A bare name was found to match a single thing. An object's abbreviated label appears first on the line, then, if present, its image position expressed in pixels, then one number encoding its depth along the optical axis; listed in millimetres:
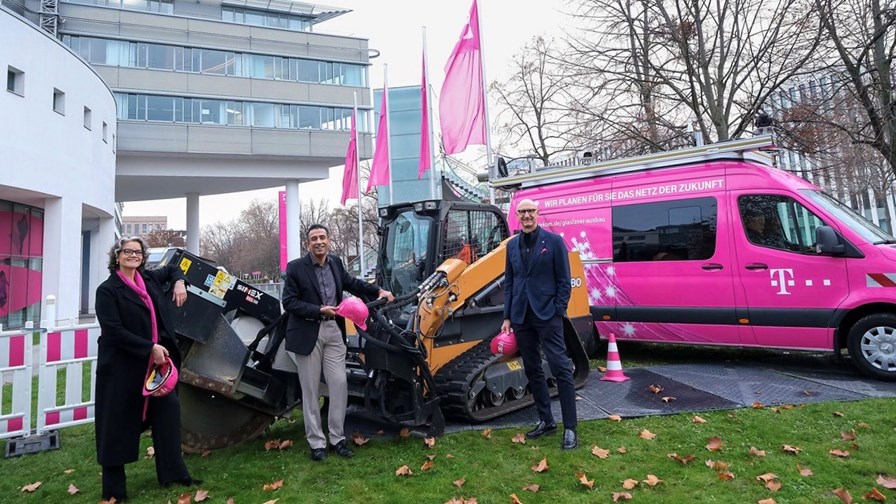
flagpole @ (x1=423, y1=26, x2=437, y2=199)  15672
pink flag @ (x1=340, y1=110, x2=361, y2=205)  20219
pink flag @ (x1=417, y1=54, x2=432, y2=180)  15543
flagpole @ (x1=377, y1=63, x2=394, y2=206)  18017
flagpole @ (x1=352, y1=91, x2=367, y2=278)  19438
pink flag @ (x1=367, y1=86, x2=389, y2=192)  17875
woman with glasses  3846
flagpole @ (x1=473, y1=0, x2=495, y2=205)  10789
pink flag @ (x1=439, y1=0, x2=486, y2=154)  12164
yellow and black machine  4535
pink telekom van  6520
